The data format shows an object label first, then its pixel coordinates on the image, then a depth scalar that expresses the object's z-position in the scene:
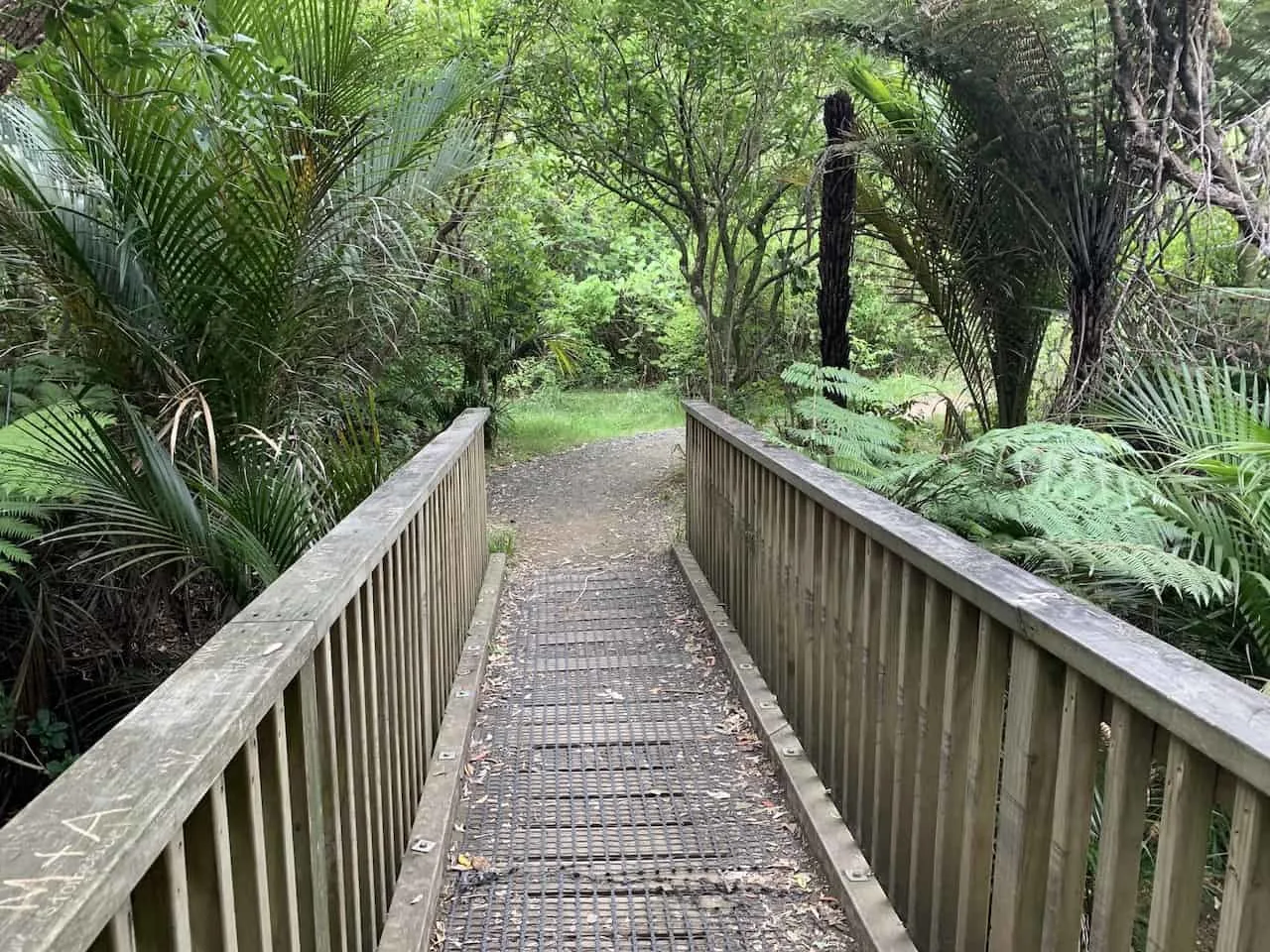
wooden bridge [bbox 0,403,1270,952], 1.01
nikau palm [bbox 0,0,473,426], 2.88
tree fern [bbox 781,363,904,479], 3.64
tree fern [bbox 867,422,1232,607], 2.28
